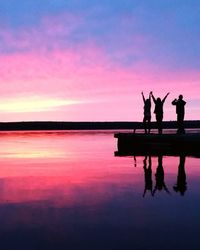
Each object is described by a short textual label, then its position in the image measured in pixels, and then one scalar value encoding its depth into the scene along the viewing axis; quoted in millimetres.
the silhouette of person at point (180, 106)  25266
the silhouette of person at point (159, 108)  25922
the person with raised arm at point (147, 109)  26469
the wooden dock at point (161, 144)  24531
